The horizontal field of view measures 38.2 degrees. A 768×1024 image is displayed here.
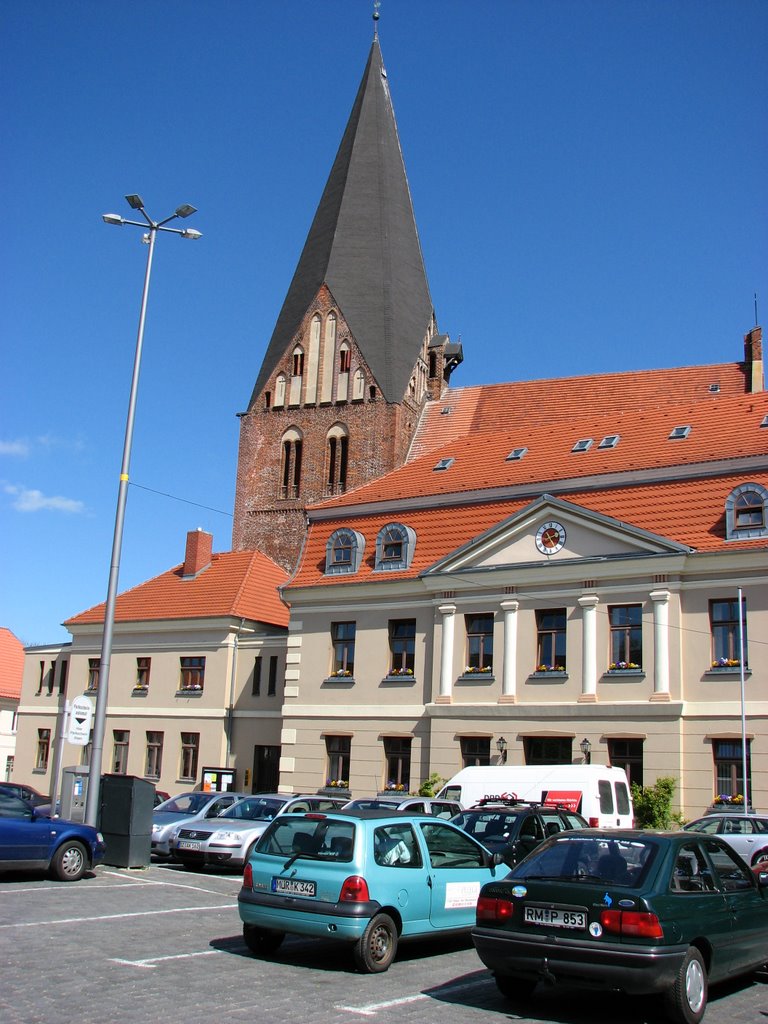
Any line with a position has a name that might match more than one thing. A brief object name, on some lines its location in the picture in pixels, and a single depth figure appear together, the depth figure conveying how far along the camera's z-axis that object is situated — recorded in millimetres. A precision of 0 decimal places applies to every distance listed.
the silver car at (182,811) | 22062
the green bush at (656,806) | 24250
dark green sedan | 8523
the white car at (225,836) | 19828
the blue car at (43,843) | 15625
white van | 21188
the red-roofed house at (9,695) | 56094
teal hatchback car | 10516
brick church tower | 48156
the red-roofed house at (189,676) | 36406
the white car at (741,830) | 20167
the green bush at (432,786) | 28156
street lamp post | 18848
